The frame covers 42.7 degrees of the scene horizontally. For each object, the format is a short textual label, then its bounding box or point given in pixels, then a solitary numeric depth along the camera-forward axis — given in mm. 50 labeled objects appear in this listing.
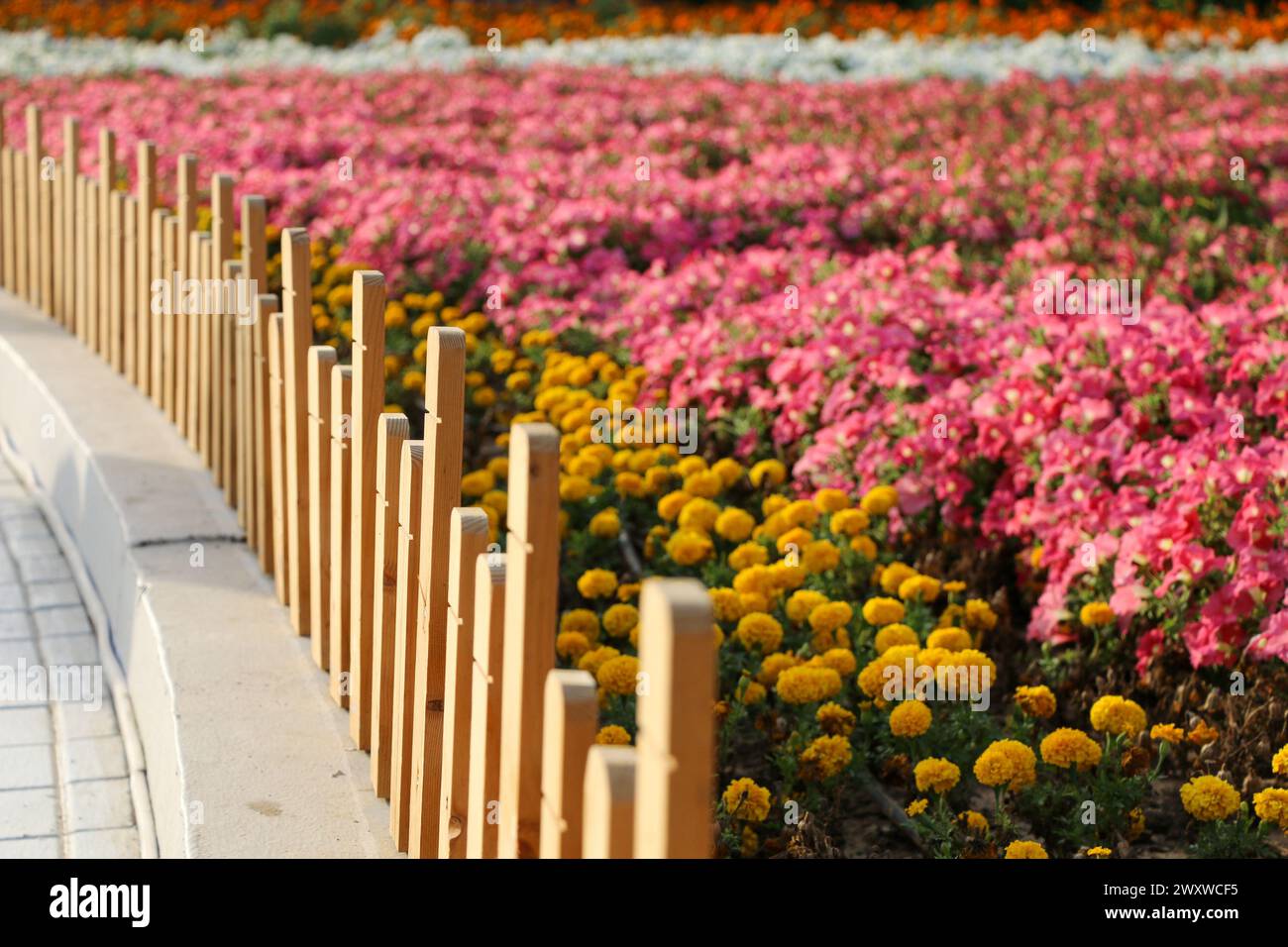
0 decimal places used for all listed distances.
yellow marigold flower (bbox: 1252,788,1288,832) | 2773
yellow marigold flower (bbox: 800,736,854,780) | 2969
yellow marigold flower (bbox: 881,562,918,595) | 3615
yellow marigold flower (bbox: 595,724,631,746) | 2914
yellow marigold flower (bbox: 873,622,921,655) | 3260
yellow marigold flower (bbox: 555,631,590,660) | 3393
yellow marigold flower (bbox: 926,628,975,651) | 3244
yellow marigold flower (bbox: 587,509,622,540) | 4020
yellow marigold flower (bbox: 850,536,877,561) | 3803
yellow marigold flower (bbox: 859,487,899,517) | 3945
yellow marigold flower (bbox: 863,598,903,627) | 3336
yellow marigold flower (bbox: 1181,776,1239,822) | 2793
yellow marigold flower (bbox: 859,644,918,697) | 3096
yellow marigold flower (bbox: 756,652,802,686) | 3205
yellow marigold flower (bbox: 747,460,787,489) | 4320
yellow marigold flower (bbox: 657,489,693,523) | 4055
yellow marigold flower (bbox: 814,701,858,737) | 3082
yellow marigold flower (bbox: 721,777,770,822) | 2865
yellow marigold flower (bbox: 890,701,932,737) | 2938
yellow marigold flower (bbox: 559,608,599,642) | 3500
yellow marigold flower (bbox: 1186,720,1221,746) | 3076
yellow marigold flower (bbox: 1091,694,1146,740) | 2975
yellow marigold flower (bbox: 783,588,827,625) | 3402
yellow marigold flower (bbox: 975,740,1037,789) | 2824
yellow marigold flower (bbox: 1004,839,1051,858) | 2646
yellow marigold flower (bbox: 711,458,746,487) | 4242
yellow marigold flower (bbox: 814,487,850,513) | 3928
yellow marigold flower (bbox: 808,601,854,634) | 3326
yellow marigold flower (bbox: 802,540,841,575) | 3637
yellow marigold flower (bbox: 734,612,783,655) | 3320
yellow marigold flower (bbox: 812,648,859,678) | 3178
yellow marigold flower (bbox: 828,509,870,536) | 3844
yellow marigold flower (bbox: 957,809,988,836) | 2828
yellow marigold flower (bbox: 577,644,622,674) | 3181
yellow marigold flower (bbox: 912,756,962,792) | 2844
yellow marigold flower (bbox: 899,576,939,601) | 3516
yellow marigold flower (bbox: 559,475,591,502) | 4211
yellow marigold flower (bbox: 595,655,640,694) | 3113
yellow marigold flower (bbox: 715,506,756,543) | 3881
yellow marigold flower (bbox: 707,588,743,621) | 3453
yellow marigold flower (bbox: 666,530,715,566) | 3828
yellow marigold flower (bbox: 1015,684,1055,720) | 3123
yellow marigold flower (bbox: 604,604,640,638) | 3482
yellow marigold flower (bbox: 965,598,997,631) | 3527
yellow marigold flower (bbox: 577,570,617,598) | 3693
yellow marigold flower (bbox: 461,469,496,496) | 4348
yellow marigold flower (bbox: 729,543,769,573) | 3668
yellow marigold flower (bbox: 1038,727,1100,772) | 2873
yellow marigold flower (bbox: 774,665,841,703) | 3061
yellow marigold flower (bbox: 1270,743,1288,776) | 2859
